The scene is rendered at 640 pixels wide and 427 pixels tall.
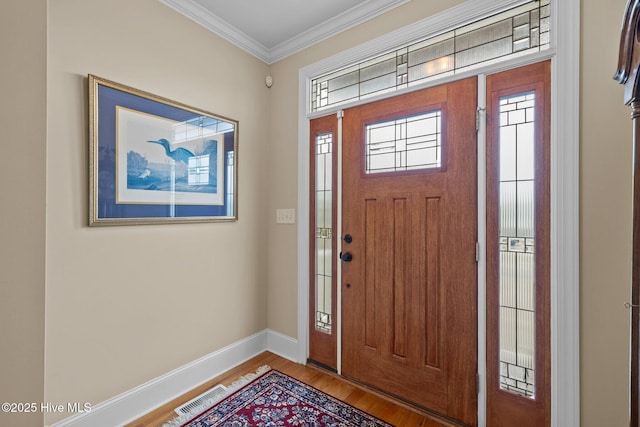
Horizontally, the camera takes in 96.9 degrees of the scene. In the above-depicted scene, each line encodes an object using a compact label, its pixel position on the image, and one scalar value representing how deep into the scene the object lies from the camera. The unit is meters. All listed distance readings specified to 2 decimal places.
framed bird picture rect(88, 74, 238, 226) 1.63
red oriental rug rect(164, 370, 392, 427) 1.73
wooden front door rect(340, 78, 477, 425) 1.71
